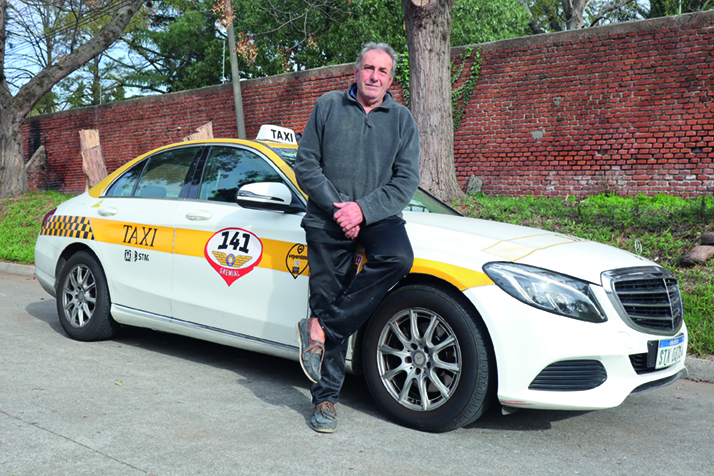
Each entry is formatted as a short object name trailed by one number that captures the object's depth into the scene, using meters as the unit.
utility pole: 14.77
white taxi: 2.96
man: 3.20
